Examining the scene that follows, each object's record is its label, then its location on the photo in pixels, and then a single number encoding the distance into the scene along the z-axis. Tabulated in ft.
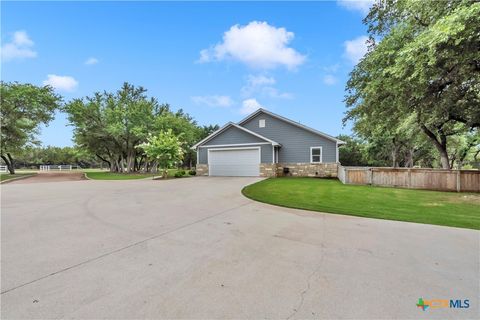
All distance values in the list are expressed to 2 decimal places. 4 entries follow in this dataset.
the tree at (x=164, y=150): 56.95
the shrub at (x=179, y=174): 61.46
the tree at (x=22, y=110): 65.51
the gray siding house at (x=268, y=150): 55.11
